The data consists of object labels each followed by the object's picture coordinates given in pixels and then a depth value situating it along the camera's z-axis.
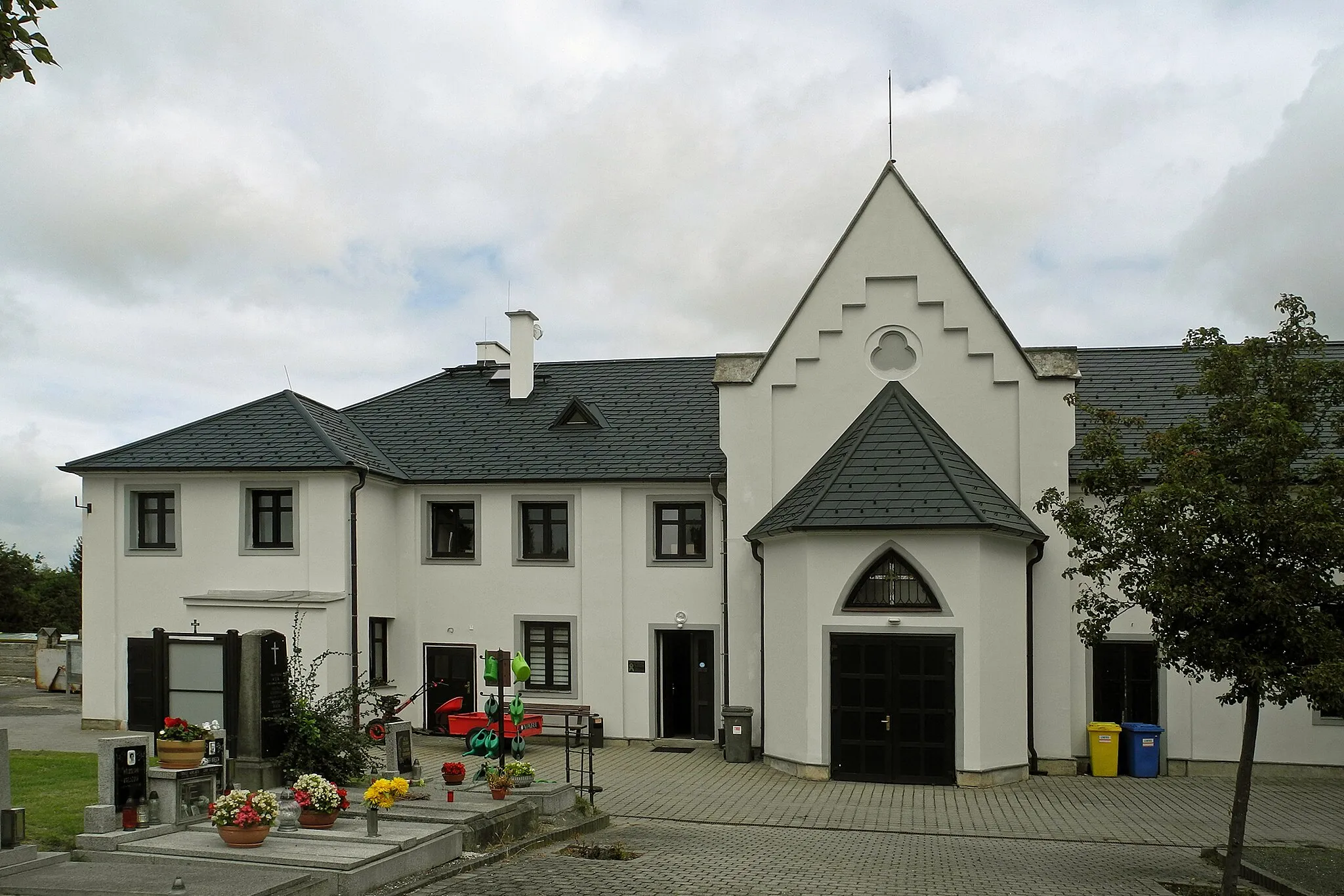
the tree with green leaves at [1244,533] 11.85
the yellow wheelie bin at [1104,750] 20.98
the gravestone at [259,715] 15.09
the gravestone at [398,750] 16.75
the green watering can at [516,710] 20.39
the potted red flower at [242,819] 11.98
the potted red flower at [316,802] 13.12
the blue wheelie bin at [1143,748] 21.00
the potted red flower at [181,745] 13.61
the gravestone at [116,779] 12.36
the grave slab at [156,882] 10.38
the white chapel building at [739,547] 19.83
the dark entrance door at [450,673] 24.94
